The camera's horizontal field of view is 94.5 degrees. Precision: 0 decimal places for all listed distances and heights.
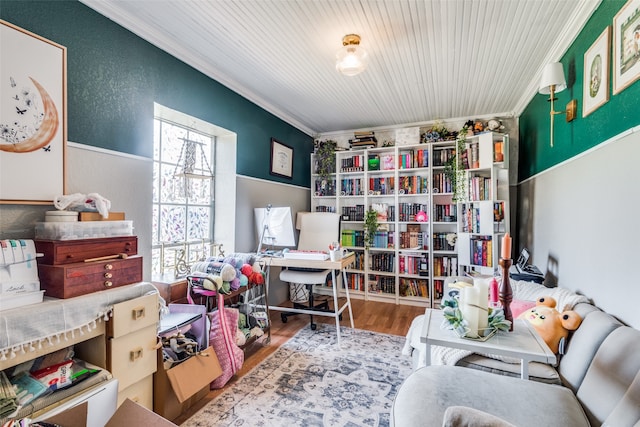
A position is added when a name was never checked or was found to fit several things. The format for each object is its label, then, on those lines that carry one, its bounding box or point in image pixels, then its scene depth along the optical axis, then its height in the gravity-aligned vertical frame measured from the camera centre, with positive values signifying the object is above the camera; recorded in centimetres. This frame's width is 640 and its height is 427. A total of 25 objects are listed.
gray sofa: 106 -71
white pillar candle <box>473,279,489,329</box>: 128 -38
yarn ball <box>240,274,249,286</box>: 236 -53
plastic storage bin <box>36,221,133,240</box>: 137 -8
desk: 263 -44
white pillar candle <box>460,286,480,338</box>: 127 -40
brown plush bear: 155 -58
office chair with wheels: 341 -24
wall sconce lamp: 197 +93
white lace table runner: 108 -43
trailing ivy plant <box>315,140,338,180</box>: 435 +83
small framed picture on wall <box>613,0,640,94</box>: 132 +81
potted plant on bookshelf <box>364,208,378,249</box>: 406 -16
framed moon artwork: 137 +48
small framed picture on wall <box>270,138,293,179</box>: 361 +71
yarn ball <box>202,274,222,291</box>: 206 -48
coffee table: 115 -52
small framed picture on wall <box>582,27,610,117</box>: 156 +80
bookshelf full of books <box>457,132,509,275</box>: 311 +15
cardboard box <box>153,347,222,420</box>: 164 -99
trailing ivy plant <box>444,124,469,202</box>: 342 +57
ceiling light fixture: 209 +115
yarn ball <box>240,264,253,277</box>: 240 -45
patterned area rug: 170 -117
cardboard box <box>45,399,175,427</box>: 108 -77
